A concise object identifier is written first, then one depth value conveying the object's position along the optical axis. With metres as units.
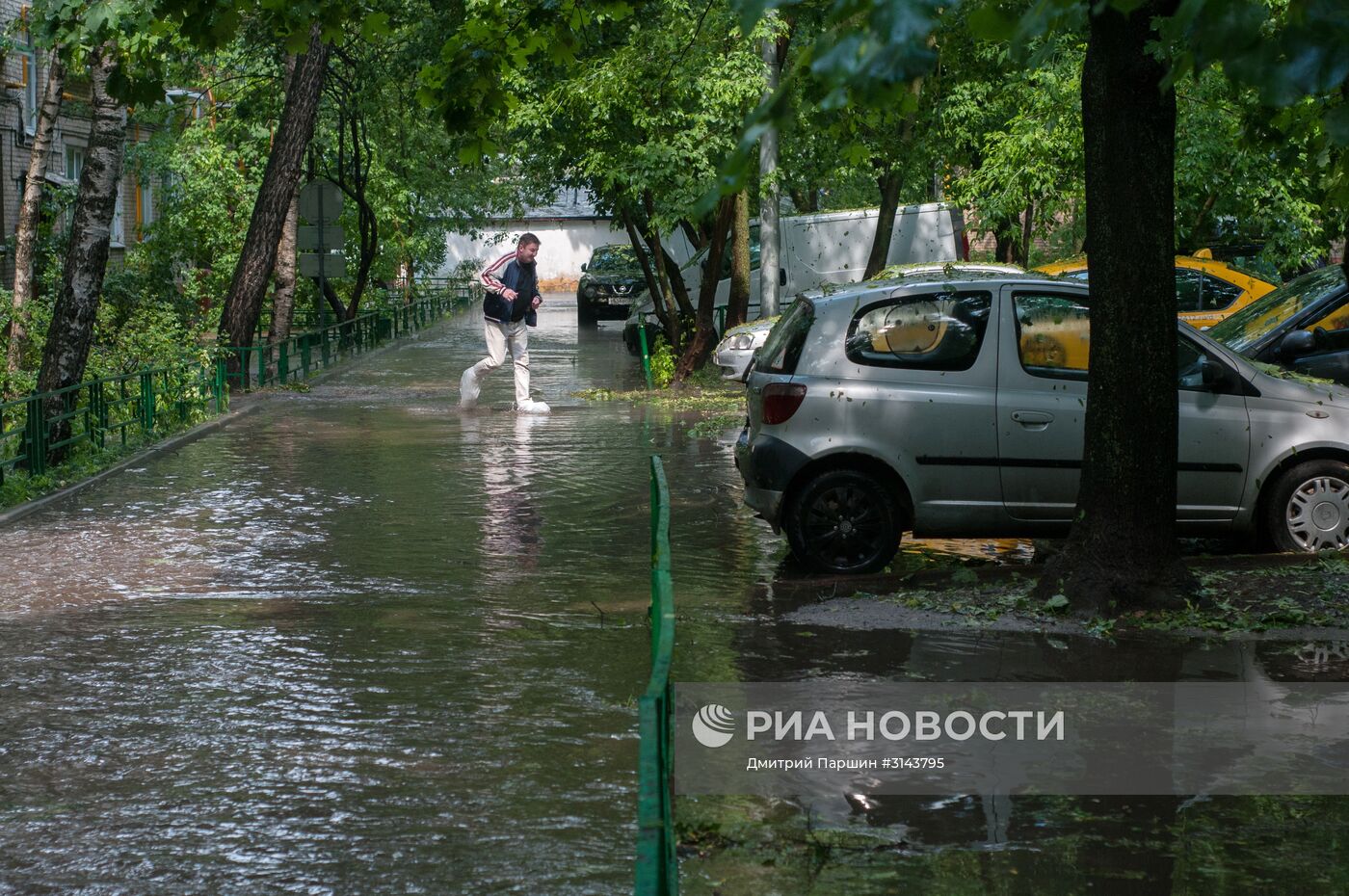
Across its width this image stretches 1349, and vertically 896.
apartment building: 35.25
